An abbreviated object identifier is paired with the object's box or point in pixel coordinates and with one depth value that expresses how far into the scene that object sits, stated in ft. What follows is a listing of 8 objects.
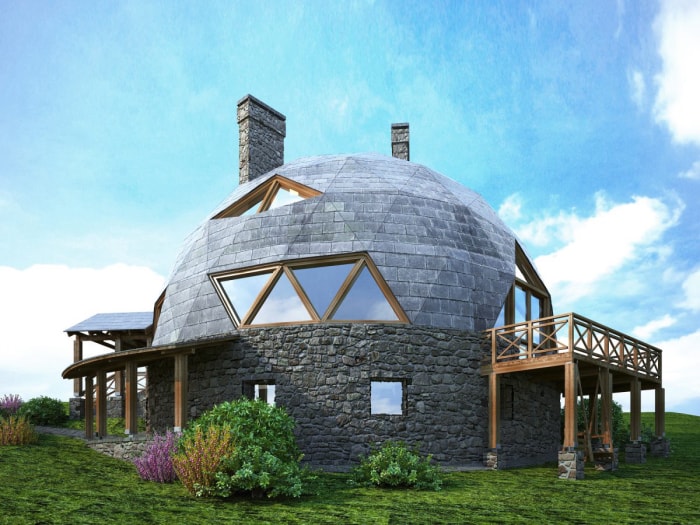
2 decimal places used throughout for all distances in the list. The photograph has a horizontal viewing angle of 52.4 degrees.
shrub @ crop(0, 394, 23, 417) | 81.97
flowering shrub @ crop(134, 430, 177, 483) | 40.52
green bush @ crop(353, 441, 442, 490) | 41.37
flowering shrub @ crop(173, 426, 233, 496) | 35.83
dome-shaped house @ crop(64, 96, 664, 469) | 52.13
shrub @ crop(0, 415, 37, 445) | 52.70
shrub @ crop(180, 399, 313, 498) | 35.42
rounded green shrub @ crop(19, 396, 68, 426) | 80.18
